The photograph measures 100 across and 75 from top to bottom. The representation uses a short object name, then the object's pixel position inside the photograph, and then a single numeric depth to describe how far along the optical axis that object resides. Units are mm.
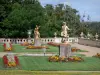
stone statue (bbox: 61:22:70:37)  29141
